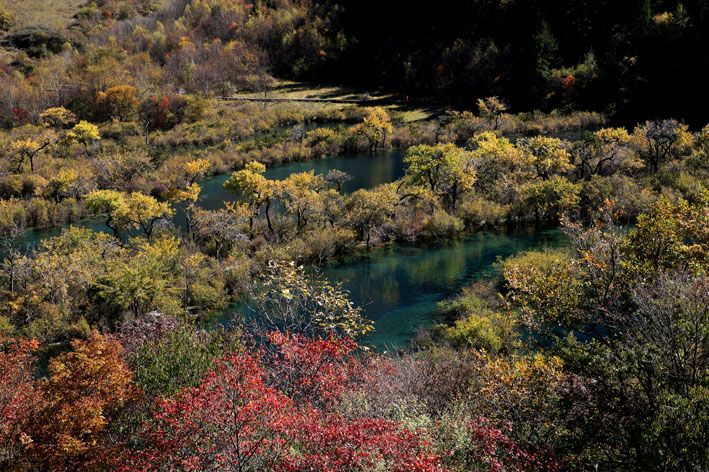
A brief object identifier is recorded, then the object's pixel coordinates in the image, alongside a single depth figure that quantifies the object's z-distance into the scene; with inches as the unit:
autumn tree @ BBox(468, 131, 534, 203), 2327.8
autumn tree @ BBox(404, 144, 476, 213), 2247.8
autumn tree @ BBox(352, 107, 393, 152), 3686.0
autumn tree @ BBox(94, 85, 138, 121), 4431.6
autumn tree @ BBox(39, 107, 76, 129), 4084.6
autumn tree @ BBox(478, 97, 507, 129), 3858.8
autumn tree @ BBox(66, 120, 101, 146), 3449.8
